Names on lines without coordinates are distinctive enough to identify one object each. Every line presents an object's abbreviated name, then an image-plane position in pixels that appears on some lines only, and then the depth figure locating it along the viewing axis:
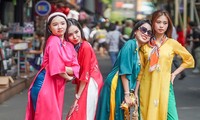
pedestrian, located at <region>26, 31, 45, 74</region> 16.67
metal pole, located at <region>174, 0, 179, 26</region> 35.59
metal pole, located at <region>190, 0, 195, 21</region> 36.94
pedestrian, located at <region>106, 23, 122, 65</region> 19.03
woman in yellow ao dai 6.59
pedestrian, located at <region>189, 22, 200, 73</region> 19.24
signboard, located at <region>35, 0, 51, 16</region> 21.62
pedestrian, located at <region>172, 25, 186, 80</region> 22.64
